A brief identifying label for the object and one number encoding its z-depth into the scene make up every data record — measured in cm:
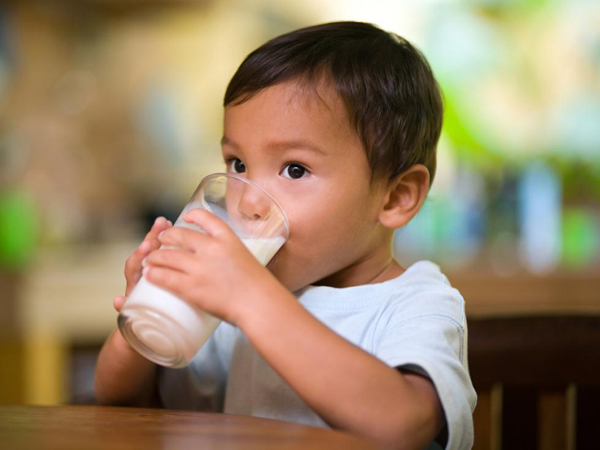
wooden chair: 106
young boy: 73
